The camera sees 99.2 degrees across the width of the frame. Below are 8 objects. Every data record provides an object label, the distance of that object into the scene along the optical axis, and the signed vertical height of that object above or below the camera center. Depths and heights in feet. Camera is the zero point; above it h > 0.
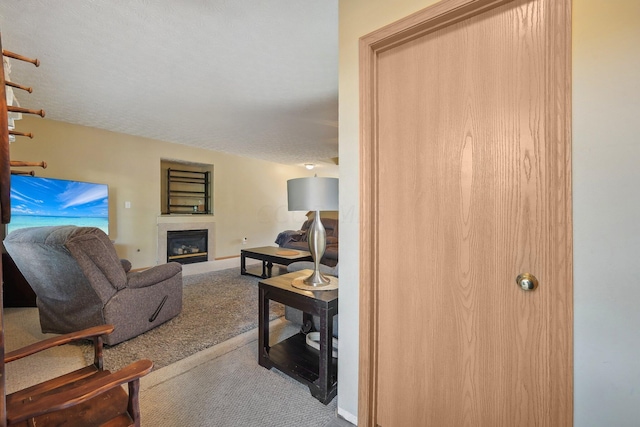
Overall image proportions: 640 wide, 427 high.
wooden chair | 2.50 -2.22
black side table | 5.20 -3.10
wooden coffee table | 13.05 -2.38
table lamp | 5.94 +0.07
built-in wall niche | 18.51 +1.46
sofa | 16.75 -1.96
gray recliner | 6.35 -1.92
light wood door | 3.10 -0.12
